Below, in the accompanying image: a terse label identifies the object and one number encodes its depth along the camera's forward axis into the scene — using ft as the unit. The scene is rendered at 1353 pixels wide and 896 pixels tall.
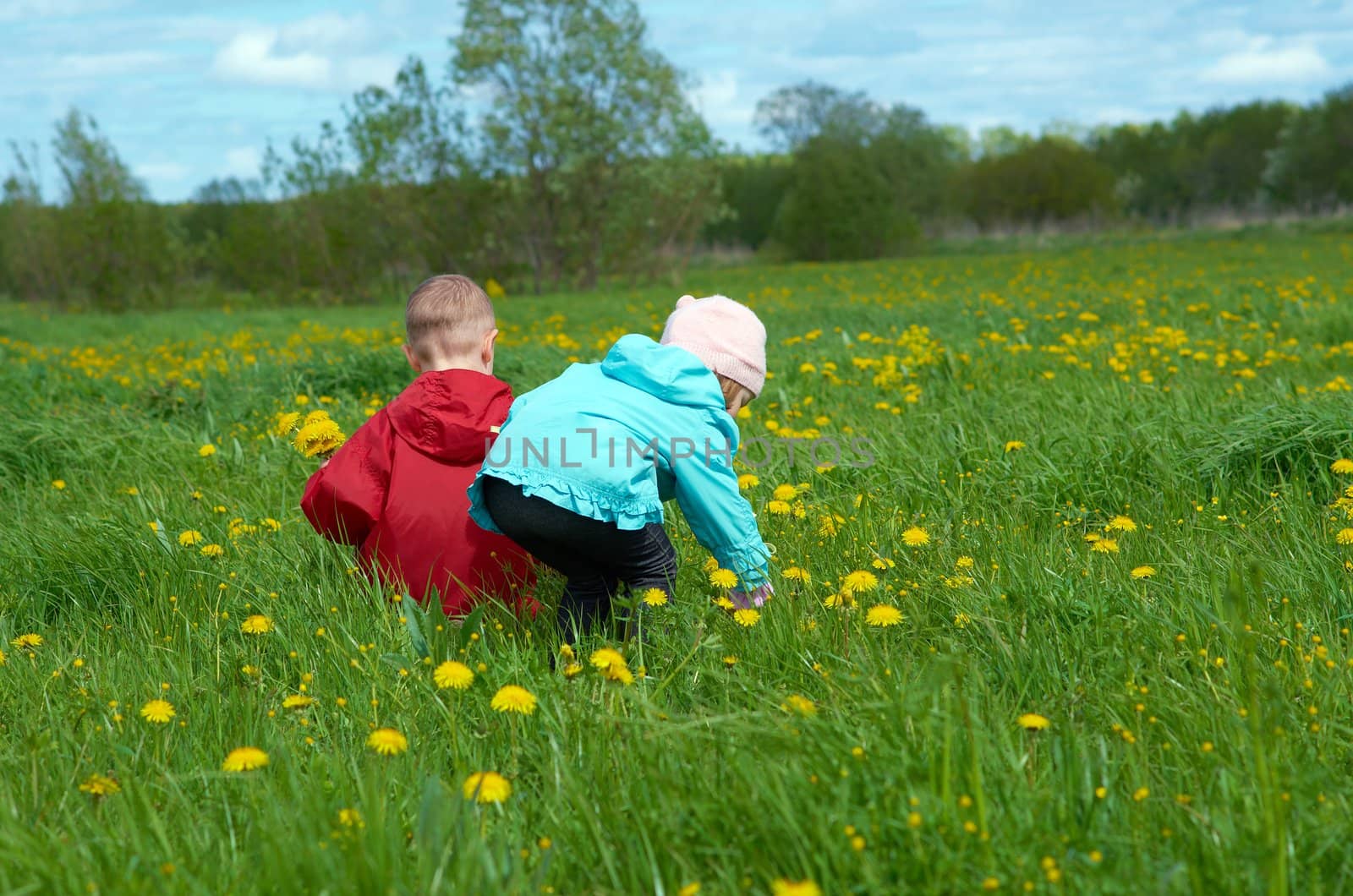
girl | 7.84
